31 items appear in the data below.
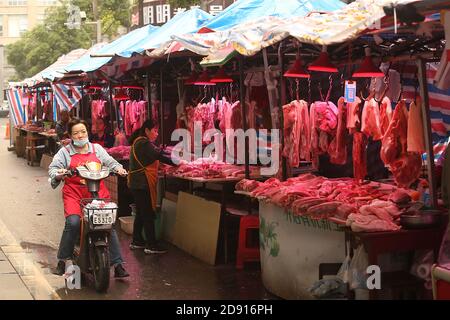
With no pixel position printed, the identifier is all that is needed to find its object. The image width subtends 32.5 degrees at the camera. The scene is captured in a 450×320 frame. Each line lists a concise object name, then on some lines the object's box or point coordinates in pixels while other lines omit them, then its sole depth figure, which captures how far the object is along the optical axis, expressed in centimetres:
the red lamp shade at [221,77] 1196
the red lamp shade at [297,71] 905
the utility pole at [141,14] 2309
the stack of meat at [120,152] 1512
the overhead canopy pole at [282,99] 914
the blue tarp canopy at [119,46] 1383
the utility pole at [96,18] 3134
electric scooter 830
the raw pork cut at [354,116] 882
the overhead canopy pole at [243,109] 986
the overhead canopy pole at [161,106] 1450
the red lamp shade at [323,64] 831
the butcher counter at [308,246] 662
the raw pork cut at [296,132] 946
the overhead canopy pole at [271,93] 965
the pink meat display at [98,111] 2150
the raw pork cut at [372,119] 848
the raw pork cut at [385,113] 841
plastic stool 982
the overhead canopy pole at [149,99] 1455
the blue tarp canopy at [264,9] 1084
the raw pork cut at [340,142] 918
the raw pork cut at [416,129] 738
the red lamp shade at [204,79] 1251
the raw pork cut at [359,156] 885
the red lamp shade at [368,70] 798
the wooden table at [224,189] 1004
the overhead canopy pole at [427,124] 696
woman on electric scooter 864
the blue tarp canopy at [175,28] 1259
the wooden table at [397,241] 653
